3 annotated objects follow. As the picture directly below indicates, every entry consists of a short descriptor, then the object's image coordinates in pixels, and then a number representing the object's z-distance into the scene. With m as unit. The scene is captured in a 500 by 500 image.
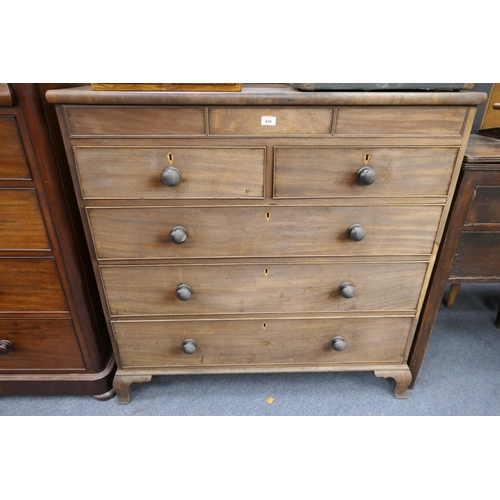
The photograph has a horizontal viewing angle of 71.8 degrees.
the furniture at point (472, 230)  1.01
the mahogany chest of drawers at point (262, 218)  0.91
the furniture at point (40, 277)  0.95
